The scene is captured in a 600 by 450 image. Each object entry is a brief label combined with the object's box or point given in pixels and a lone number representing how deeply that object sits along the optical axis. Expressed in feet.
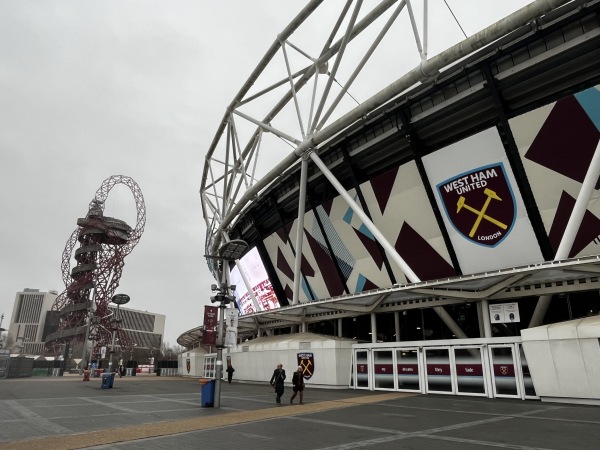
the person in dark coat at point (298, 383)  53.31
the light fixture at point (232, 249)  56.69
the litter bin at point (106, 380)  85.10
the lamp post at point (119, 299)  131.95
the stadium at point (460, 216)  53.57
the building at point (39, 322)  556.10
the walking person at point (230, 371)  101.89
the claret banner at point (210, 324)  53.78
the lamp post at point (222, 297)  52.65
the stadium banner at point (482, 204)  62.23
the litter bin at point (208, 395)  52.26
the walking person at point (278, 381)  55.67
